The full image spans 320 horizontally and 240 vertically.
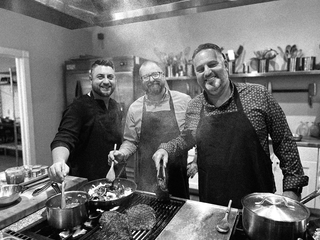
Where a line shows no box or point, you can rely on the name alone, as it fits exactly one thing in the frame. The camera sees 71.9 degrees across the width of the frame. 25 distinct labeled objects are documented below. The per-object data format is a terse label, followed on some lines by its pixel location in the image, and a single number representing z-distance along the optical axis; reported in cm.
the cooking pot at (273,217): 74
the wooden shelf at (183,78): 221
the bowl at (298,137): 265
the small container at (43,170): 171
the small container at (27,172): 167
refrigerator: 214
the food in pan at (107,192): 116
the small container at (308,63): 262
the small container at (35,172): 168
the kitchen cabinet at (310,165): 255
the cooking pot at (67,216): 91
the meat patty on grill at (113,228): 90
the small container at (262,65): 269
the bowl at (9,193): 115
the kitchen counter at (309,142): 252
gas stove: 91
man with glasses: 193
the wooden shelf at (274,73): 245
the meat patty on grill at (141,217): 96
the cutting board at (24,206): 105
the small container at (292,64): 269
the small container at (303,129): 283
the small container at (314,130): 278
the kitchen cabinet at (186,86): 249
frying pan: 108
